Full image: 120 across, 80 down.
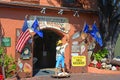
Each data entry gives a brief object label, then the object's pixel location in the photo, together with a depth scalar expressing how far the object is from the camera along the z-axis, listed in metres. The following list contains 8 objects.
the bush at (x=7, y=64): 7.95
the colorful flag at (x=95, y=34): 9.43
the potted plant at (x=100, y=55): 9.84
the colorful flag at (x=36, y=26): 8.24
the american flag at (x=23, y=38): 8.09
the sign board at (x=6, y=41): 8.25
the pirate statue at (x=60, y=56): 8.47
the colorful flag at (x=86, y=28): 9.42
